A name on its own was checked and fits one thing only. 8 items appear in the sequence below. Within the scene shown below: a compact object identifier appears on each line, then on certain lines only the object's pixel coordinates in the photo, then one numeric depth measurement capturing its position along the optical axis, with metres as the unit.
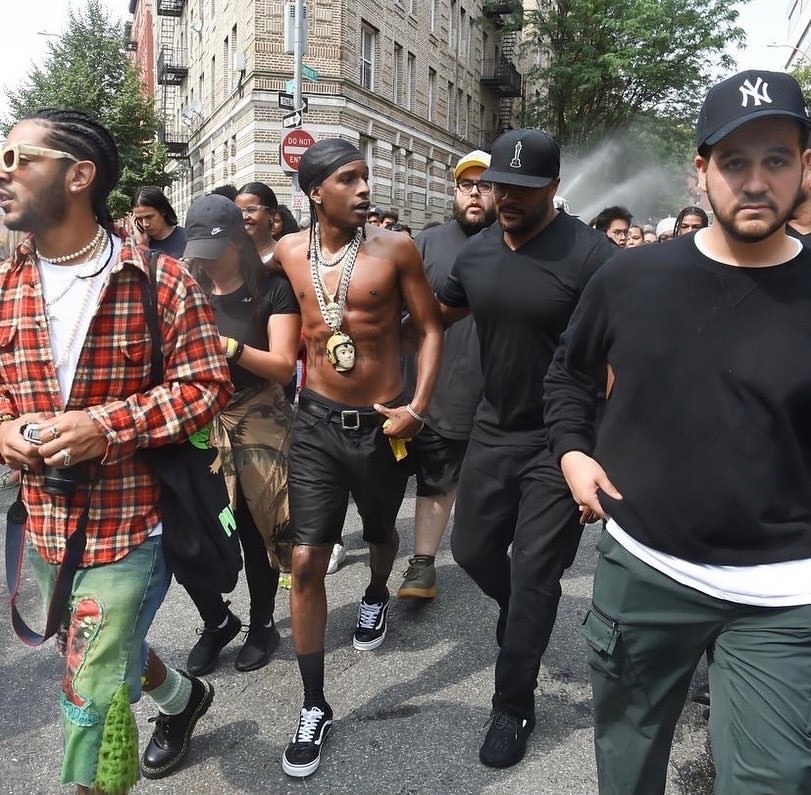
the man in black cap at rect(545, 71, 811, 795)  1.65
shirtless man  2.95
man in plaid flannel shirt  1.92
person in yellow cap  3.93
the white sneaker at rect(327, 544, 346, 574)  4.50
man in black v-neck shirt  2.73
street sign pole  13.15
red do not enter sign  10.94
